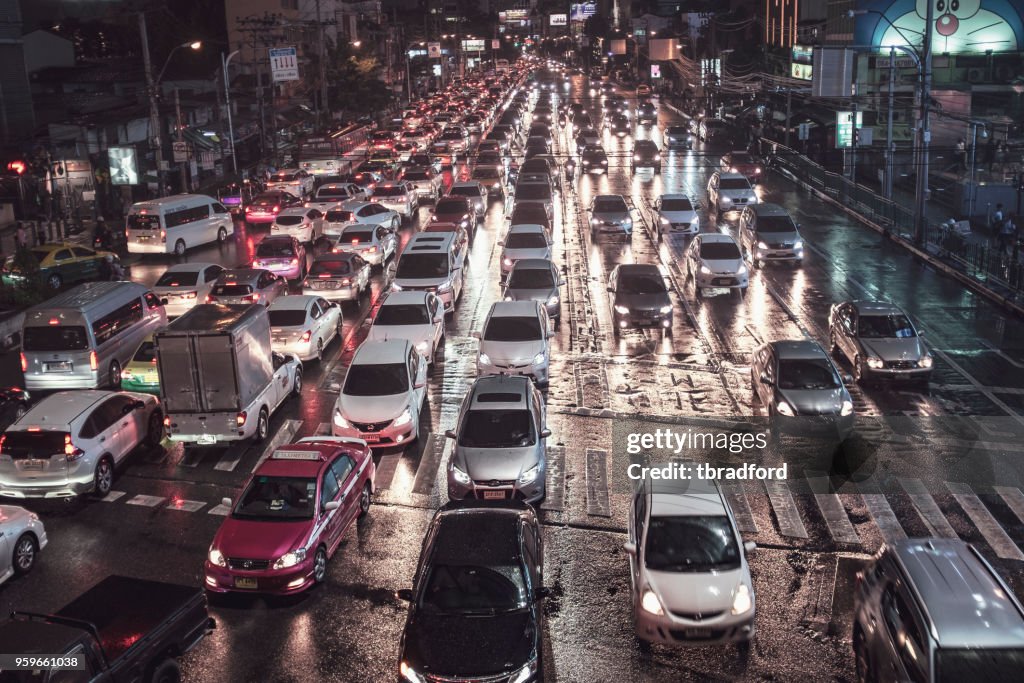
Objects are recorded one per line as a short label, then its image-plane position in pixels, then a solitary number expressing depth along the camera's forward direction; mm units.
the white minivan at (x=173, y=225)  35906
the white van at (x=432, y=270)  27391
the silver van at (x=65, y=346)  21359
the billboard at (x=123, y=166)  42812
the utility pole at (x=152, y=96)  38781
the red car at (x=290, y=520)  12867
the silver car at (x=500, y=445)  15609
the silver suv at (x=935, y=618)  8906
